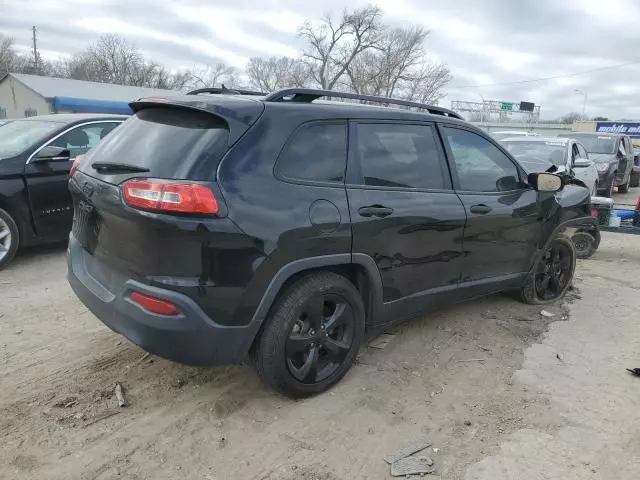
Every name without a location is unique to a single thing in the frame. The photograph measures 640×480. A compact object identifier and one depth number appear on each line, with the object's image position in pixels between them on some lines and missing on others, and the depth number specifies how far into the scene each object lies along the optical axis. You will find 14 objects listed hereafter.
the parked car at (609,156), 12.85
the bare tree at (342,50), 51.00
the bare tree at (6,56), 56.30
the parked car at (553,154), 9.62
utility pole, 64.97
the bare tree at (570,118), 78.65
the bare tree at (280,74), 55.75
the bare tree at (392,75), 50.19
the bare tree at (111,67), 61.66
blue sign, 39.75
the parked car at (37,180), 5.35
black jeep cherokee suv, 2.57
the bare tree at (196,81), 62.46
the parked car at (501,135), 12.86
